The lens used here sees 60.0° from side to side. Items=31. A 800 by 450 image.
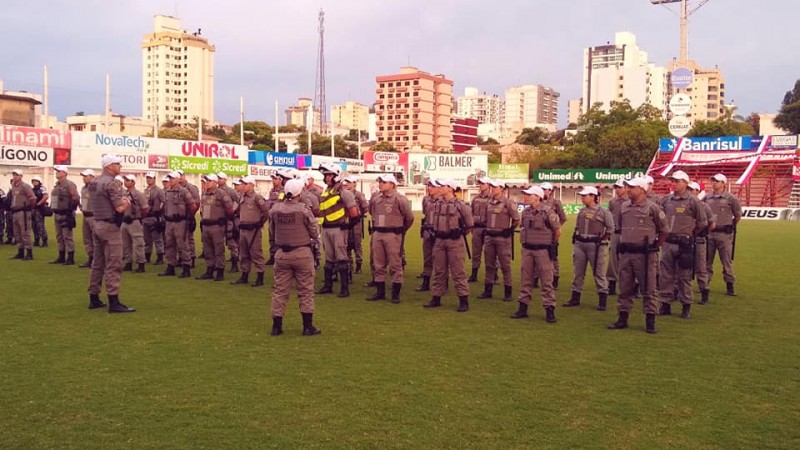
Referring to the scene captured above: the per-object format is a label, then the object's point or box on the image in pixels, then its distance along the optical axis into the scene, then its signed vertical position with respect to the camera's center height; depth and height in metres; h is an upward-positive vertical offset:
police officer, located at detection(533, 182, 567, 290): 12.47 +0.13
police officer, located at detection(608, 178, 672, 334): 9.16 -0.51
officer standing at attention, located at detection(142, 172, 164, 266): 15.00 -0.32
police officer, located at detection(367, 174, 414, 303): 11.30 -0.36
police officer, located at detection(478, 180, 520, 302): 11.70 -0.37
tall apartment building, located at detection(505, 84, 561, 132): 185.50 +22.99
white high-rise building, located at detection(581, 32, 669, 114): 161.07 +30.03
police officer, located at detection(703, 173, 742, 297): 12.52 -0.20
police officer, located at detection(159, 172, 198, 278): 13.80 -0.20
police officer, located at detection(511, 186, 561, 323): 9.88 -0.54
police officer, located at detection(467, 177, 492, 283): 13.57 -0.16
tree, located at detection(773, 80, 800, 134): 76.19 +10.60
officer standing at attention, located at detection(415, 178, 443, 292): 11.90 -0.55
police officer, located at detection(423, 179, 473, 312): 10.61 -0.53
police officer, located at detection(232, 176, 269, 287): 12.83 -0.34
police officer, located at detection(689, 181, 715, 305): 11.60 -0.84
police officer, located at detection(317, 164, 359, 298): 12.05 -0.25
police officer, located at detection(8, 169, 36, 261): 16.17 -0.16
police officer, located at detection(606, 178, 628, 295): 12.31 -0.66
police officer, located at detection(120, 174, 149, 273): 14.17 -0.56
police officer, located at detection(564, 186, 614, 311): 11.36 -0.55
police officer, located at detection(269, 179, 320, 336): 8.41 -0.55
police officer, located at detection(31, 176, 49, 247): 17.11 -0.23
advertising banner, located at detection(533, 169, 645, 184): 51.47 +2.69
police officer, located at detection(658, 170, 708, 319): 10.38 -0.47
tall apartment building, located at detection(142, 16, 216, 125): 120.50 +23.96
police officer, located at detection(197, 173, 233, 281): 13.34 -0.26
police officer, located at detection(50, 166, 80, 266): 14.90 +0.08
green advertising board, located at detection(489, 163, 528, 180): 56.31 +3.14
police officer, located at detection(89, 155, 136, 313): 9.69 -0.36
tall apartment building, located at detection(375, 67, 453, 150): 139.62 +20.60
